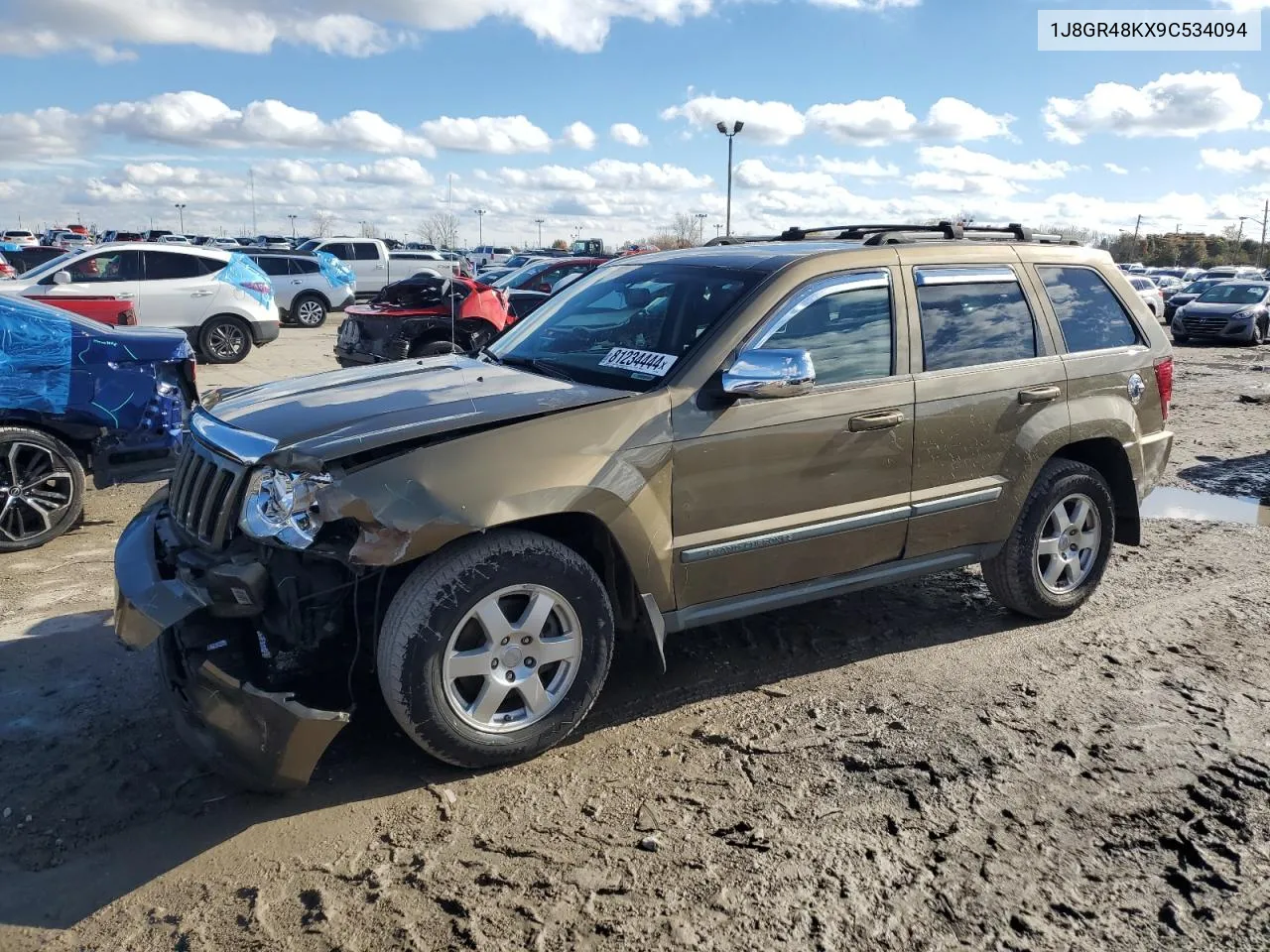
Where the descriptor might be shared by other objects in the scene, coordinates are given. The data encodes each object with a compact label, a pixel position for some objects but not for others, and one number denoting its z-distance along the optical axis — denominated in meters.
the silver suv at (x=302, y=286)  22.94
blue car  5.95
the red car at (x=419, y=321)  11.95
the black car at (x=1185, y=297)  28.90
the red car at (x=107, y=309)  11.26
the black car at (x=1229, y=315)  23.81
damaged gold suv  3.23
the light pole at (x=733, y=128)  32.03
